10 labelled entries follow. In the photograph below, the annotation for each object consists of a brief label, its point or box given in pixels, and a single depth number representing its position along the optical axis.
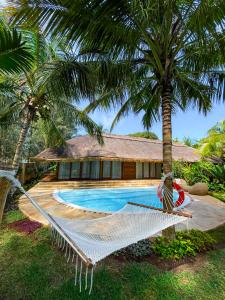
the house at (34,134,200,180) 10.26
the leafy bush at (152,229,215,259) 3.00
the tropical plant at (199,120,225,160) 9.62
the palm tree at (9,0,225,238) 2.31
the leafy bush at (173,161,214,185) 9.95
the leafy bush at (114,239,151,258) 3.00
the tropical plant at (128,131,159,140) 23.39
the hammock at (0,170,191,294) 1.93
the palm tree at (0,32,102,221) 3.38
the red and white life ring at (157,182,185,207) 4.03
